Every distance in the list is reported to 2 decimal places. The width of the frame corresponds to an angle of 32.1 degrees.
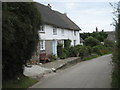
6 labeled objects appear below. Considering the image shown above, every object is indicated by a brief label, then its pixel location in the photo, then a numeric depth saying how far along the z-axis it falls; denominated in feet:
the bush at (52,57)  85.10
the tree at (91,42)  153.33
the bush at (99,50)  129.41
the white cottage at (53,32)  86.22
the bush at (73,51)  100.29
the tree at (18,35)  31.68
